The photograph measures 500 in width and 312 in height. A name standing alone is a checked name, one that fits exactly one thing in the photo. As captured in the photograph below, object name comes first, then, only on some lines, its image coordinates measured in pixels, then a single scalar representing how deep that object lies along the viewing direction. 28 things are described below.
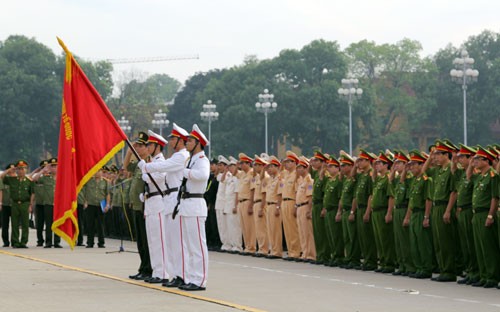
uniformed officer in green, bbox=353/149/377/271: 19.00
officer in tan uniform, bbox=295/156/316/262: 21.25
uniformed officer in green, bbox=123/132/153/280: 16.44
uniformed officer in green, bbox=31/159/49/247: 26.84
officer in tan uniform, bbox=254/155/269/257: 23.22
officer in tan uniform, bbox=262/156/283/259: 22.47
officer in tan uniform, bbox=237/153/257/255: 23.77
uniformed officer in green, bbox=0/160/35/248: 26.09
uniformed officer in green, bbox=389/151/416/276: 17.80
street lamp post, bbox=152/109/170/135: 78.88
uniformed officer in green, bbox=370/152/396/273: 18.42
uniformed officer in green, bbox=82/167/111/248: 26.80
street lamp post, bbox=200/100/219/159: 71.60
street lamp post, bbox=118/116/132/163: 81.58
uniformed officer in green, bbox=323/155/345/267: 19.95
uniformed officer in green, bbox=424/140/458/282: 16.62
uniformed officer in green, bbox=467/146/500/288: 15.48
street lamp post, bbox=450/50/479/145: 45.47
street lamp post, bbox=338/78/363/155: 57.99
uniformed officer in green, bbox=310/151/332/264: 20.47
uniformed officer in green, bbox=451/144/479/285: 16.09
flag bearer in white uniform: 15.56
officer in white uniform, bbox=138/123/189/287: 14.97
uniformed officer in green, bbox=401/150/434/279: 17.23
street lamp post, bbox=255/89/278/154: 65.81
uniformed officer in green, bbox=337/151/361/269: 19.42
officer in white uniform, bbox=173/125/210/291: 14.59
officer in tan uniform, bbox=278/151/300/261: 21.94
